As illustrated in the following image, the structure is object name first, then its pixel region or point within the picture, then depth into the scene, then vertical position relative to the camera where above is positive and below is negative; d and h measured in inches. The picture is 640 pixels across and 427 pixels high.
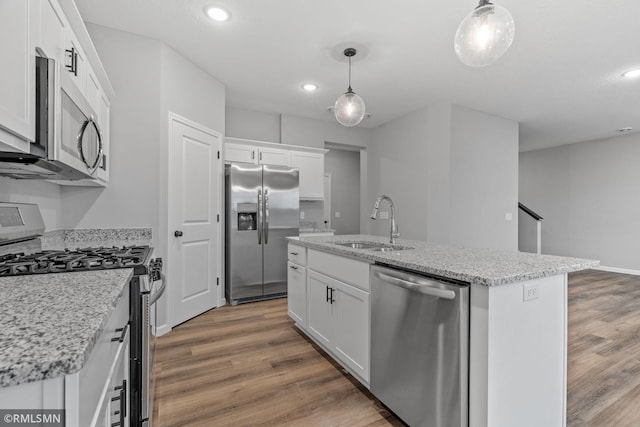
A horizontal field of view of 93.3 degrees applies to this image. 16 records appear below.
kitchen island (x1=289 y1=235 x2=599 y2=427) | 47.3 -19.1
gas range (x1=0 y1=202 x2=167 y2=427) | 47.8 -9.0
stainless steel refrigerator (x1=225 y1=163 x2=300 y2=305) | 146.3 -6.9
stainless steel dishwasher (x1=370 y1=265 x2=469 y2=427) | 50.0 -25.2
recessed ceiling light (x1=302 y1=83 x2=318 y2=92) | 146.6 +62.8
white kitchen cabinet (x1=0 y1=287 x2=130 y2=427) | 19.6 -13.8
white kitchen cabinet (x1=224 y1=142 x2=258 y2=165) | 157.5 +32.0
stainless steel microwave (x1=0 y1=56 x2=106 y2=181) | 43.8 +13.1
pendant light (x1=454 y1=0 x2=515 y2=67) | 58.7 +36.3
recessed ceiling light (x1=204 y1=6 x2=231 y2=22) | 92.1 +62.4
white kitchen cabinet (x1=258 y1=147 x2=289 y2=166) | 167.6 +32.3
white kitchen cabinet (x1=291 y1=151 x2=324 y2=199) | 180.5 +25.4
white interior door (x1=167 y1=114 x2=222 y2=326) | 116.2 -2.9
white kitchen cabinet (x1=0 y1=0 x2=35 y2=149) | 36.9 +18.3
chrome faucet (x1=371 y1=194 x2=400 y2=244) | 91.0 -4.4
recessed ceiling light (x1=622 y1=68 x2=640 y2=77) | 130.3 +62.0
